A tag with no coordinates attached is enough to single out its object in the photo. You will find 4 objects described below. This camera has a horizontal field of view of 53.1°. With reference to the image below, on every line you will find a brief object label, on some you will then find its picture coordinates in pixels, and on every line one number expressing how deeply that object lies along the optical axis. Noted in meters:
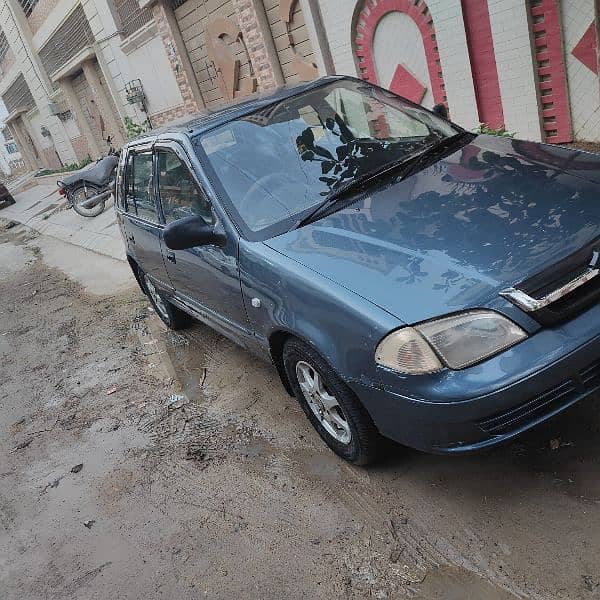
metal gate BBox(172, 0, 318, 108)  9.18
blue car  2.27
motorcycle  13.20
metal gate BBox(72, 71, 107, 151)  20.76
